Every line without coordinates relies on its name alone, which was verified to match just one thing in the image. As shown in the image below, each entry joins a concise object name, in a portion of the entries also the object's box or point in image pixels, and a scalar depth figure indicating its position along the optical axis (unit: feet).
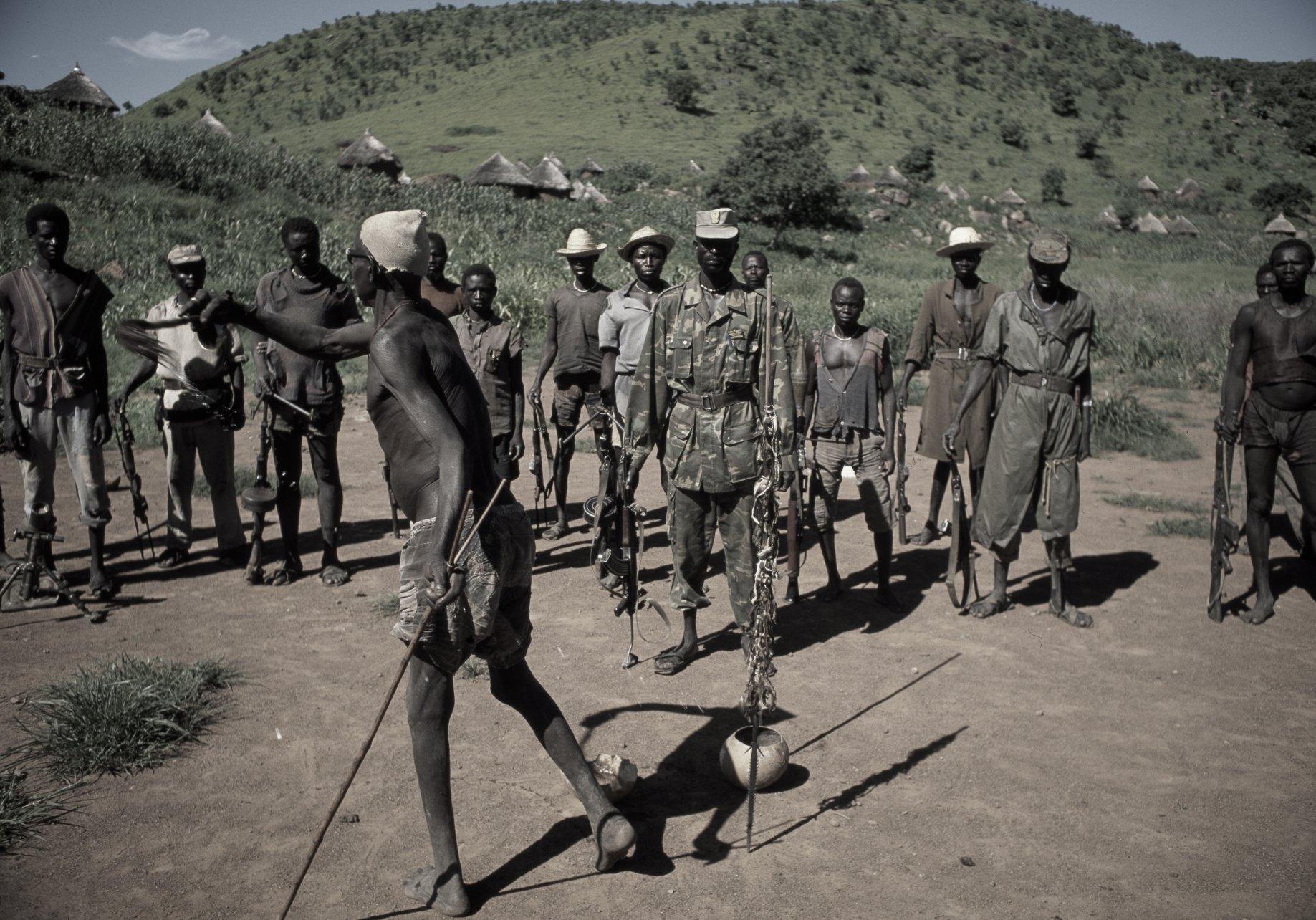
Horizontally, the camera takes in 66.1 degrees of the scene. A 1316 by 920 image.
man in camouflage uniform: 16.89
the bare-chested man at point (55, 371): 20.67
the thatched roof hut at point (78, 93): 119.85
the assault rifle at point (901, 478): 25.13
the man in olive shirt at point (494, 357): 23.29
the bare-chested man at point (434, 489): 10.55
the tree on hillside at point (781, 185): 118.83
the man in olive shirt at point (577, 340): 25.75
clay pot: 13.99
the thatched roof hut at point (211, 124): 113.82
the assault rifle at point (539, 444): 25.27
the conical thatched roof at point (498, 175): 127.34
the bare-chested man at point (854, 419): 21.88
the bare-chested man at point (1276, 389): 19.90
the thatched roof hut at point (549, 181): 127.75
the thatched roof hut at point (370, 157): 134.31
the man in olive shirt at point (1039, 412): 20.15
